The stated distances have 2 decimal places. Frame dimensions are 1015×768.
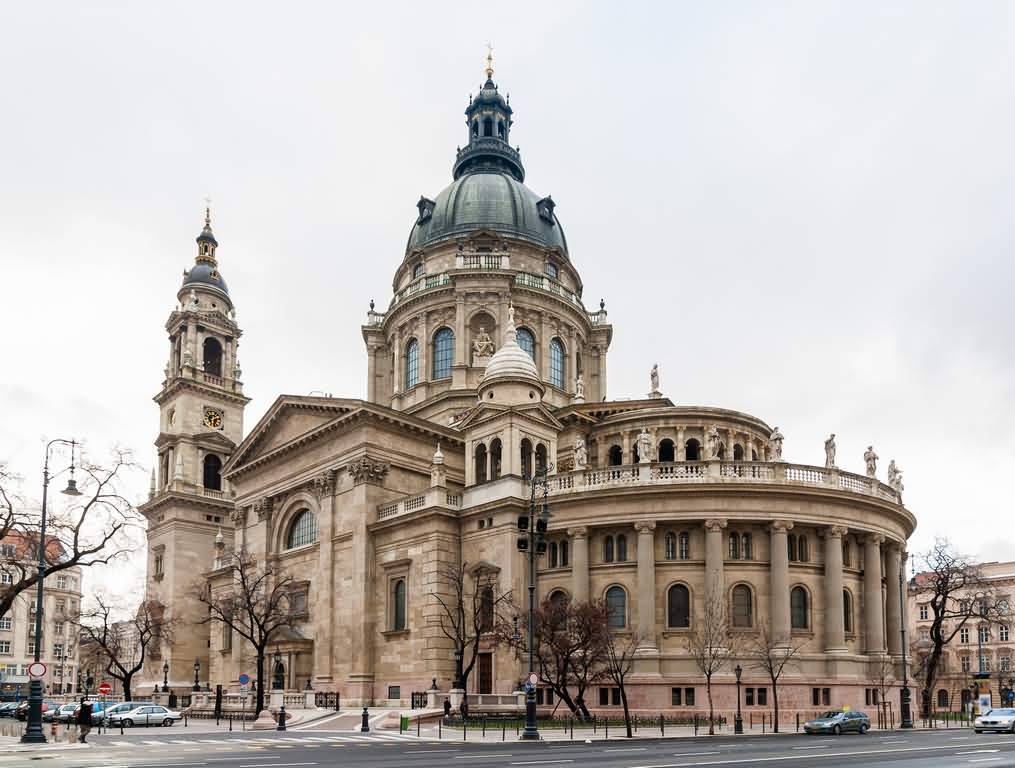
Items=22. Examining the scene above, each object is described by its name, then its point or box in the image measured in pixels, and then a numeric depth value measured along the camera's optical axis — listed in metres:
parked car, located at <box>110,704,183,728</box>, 52.06
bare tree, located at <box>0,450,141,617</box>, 40.72
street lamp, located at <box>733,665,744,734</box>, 42.88
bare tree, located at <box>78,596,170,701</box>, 75.56
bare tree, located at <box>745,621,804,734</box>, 47.93
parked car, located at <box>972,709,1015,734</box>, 42.06
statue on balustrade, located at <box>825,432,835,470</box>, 53.56
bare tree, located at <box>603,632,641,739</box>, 46.16
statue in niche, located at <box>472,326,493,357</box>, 73.25
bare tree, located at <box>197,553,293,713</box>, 55.97
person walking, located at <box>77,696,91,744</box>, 37.28
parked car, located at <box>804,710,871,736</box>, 43.06
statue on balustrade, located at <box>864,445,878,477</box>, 55.16
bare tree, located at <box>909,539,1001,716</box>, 62.03
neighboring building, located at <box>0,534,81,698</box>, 118.00
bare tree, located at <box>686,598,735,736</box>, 47.66
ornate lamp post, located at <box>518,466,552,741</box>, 37.06
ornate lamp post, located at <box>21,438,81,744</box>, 35.72
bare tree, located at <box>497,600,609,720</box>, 46.47
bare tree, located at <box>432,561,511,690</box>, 52.25
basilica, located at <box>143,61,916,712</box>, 51.16
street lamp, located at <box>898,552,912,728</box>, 50.56
